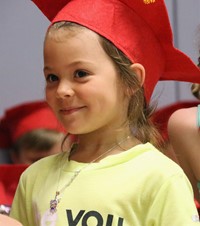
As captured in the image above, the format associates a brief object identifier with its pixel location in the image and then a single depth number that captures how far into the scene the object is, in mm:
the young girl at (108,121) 2028
